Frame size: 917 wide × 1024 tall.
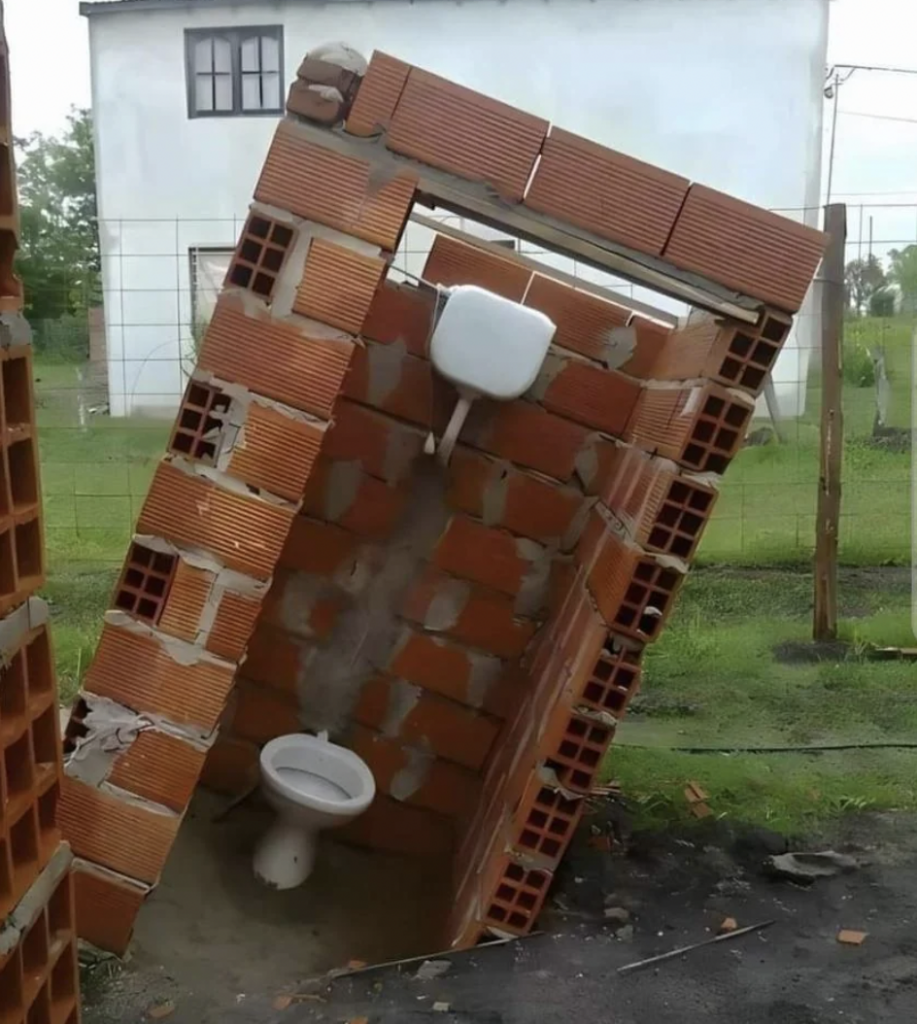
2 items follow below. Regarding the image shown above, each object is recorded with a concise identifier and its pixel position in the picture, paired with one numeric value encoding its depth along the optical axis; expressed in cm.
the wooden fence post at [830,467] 411
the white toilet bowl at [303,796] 240
